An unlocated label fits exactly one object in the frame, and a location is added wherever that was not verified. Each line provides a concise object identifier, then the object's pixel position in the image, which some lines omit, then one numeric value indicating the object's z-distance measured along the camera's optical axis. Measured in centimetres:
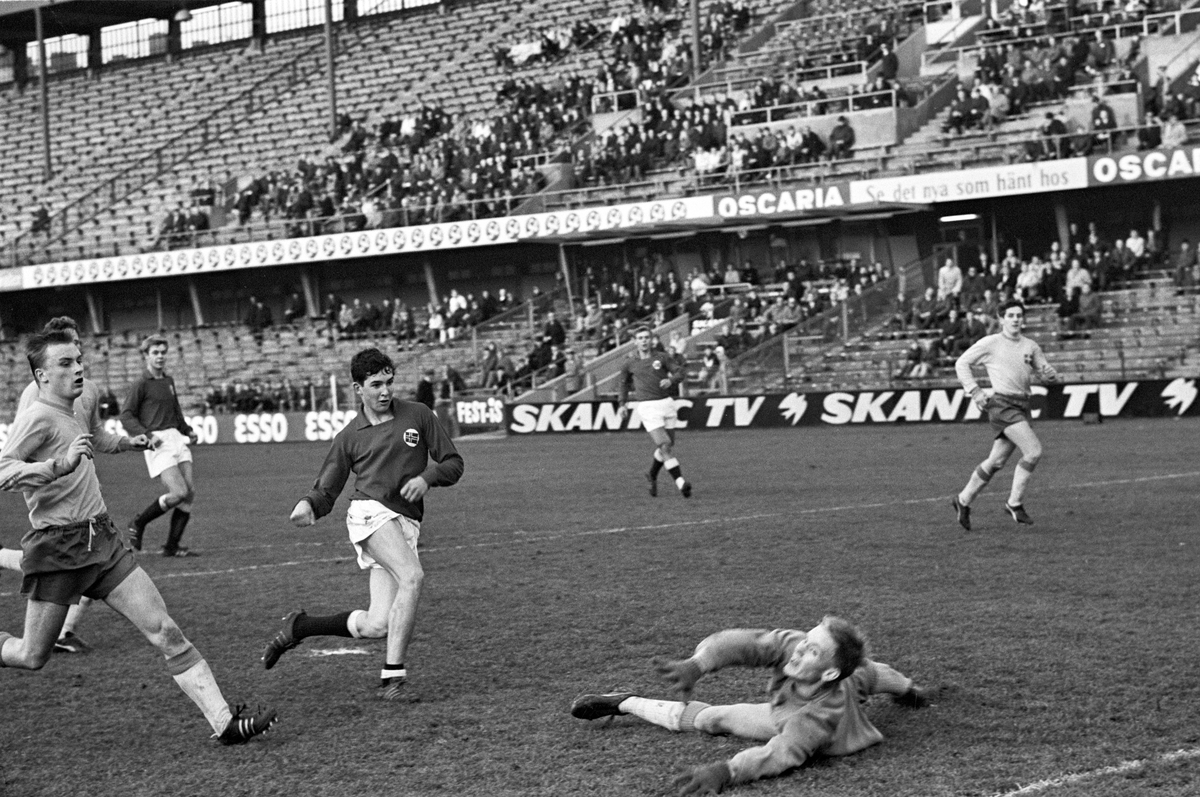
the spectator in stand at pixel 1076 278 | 3287
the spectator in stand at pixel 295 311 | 5019
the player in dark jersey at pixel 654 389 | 1927
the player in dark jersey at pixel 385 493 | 810
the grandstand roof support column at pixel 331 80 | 5271
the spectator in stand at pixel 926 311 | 3362
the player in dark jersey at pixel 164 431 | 1450
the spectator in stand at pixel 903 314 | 3400
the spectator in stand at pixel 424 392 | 2563
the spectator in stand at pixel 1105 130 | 3422
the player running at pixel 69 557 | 714
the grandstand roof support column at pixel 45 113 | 5900
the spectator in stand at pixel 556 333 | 3988
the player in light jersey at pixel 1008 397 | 1402
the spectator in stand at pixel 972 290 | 3344
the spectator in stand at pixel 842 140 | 3853
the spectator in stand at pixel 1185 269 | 3203
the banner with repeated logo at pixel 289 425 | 3878
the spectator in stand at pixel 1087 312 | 3188
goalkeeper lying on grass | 624
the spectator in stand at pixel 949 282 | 3416
